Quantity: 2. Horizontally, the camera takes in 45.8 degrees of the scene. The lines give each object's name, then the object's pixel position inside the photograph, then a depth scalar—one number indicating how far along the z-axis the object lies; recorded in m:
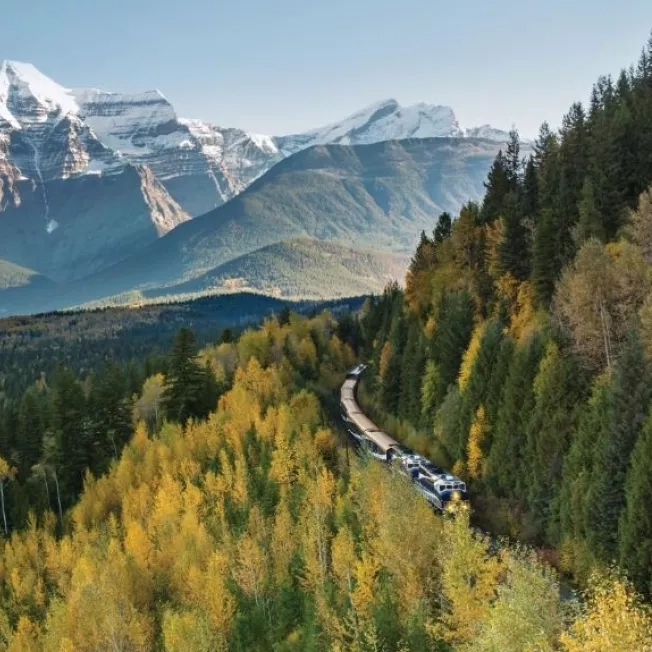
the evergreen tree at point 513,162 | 117.88
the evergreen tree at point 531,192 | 103.75
